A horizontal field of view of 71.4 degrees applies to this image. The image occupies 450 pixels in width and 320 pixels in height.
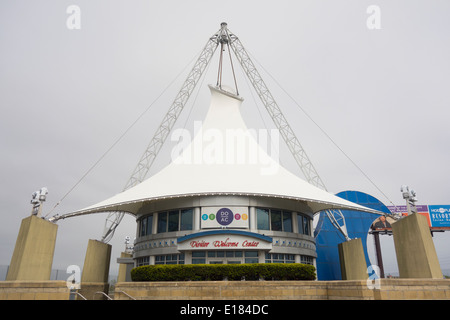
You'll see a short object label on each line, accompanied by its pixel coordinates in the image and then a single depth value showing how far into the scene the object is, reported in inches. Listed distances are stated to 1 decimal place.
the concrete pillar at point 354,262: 1409.9
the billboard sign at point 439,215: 2394.2
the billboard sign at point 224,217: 1111.0
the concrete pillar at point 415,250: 980.6
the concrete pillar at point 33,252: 903.7
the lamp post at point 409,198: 1120.1
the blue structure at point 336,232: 2001.7
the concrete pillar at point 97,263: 1315.2
